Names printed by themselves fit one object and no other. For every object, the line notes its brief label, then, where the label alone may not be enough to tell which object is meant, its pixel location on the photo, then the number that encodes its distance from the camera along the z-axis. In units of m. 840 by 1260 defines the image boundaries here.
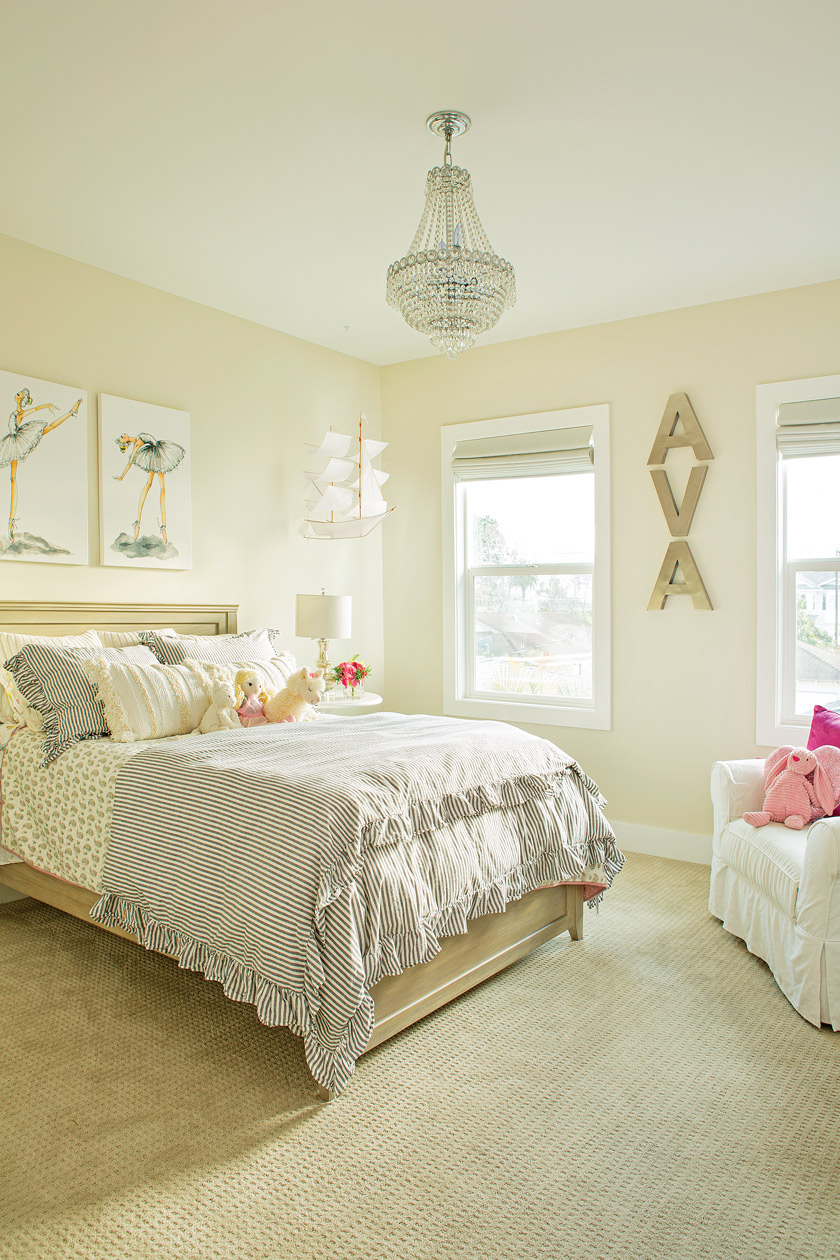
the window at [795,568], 3.78
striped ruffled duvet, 2.00
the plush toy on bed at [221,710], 3.12
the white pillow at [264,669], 3.28
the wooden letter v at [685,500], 4.00
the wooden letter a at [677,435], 3.98
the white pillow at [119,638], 3.46
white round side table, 4.23
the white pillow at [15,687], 3.02
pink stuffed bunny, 2.86
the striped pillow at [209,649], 3.44
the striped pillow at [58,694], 2.88
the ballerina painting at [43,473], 3.32
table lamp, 4.23
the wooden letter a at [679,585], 4.02
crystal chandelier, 2.49
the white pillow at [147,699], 2.94
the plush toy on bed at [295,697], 3.30
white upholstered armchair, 2.41
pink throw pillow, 2.96
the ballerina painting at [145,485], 3.68
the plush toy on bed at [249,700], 3.24
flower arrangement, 4.35
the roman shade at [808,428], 3.69
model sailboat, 4.53
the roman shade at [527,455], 4.38
